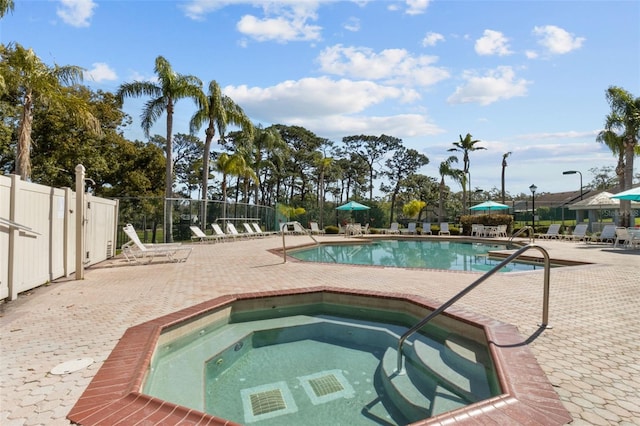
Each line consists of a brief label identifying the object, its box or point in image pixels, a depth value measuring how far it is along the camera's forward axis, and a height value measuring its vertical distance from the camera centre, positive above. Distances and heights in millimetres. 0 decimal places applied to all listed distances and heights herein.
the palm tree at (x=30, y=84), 10008 +3810
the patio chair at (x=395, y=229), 24203 -597
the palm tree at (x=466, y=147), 28908 +6040
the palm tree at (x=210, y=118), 18109 +5163
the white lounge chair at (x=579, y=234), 16766 -550
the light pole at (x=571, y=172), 24817 +3515
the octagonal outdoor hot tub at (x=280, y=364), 2236 -1232
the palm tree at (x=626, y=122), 17453 +5090
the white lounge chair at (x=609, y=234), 15289 -474
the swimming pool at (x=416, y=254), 11093 -1330
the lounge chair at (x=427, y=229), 23219 -543
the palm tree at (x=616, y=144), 19819 +4440
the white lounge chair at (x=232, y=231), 17578 -647
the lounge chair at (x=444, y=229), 22094 -503
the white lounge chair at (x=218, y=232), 16747 -692
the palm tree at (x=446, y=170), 29203 +4167
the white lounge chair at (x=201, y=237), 15367 -862
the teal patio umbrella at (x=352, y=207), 23633 +842
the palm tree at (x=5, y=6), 8211 +4874
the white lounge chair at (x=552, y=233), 18156 -547
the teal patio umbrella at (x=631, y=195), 12477 +1011
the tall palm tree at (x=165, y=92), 16750 +5994
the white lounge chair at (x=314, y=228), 24273 -612
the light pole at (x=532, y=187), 20258 +1969
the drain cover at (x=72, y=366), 2893 -1250
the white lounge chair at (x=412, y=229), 23531 -563
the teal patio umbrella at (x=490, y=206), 20509 +887
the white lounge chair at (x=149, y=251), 9328 -908
